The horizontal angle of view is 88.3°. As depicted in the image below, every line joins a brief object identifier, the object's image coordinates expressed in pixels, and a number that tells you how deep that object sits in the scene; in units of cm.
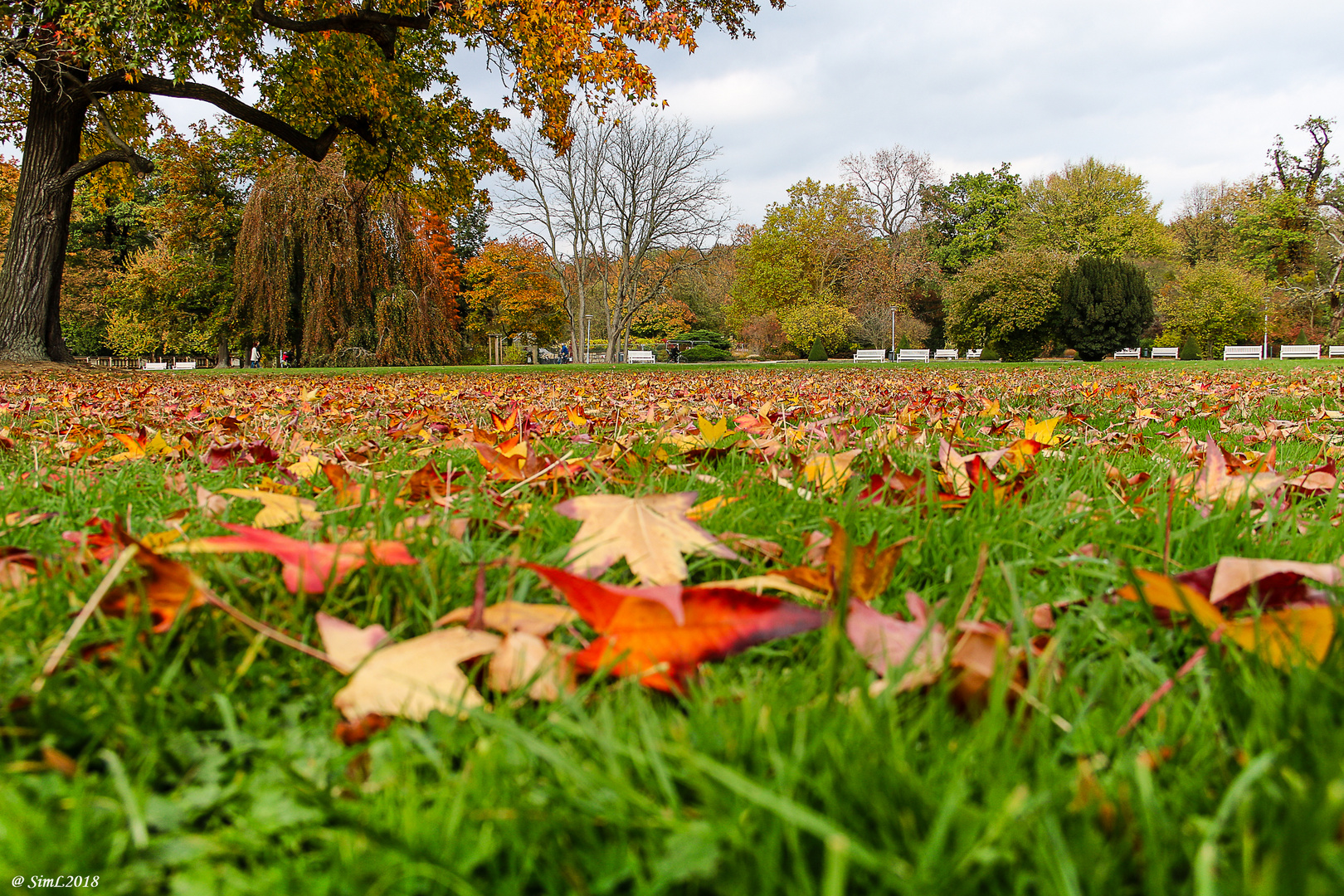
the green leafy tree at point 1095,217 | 4131
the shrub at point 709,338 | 4638
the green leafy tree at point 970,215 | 4550
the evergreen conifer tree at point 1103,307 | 2797
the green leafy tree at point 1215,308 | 3212
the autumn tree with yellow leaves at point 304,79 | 938
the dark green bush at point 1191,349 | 3130
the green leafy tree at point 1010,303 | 2769
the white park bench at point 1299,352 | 2823
